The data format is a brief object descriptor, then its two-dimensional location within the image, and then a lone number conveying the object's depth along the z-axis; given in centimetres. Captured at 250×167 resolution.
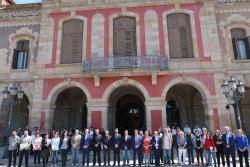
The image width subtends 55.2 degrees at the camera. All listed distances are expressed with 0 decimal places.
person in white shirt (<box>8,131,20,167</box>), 1094
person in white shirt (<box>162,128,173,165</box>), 1067
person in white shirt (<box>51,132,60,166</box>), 1101
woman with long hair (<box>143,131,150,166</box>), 1070
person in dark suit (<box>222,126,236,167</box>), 968
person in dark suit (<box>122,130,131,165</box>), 1100
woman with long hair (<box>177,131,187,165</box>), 1067
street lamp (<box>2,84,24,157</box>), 1362
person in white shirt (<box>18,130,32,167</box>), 1084
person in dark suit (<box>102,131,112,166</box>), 1108
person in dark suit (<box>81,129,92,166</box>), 1113
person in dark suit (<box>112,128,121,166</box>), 1104
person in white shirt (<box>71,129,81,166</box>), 1109
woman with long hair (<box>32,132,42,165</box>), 1109
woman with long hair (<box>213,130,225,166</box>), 1032
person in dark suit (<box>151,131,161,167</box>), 1071
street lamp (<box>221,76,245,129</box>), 1186
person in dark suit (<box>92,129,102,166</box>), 1117
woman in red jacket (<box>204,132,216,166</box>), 1028
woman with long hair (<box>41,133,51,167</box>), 1119
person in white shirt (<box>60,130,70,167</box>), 1109
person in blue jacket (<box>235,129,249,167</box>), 921
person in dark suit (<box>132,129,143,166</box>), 1081
